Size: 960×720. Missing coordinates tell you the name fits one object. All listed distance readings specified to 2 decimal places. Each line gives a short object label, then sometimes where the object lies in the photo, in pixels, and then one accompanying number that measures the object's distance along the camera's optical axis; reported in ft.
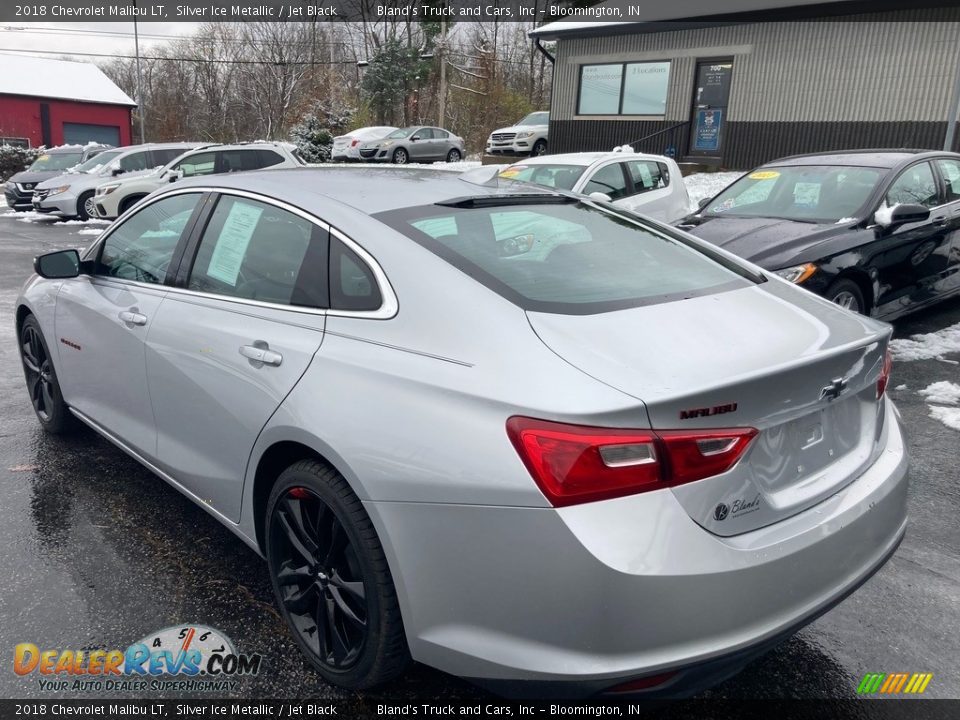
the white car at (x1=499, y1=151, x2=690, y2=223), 31.65
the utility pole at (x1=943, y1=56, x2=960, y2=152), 38.70
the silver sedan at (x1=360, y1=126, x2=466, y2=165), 90.63
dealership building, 53.11
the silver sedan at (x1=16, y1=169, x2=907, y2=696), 6.07
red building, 141.08
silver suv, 56.80
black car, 19.06
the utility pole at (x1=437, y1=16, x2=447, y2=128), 120.55
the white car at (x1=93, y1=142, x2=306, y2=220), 49.83
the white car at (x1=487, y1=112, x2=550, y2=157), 82.33
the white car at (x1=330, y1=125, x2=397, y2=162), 92.22
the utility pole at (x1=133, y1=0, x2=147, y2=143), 123.08
